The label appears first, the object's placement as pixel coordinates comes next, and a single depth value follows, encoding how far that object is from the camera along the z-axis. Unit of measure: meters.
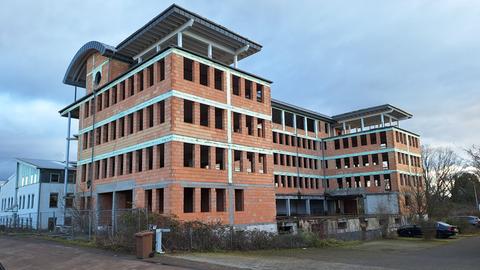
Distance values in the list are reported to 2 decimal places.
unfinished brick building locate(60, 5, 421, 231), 28.48
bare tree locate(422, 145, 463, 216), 58.36
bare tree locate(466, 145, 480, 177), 30.48
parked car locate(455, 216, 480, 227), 44.11
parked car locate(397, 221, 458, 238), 36.88
